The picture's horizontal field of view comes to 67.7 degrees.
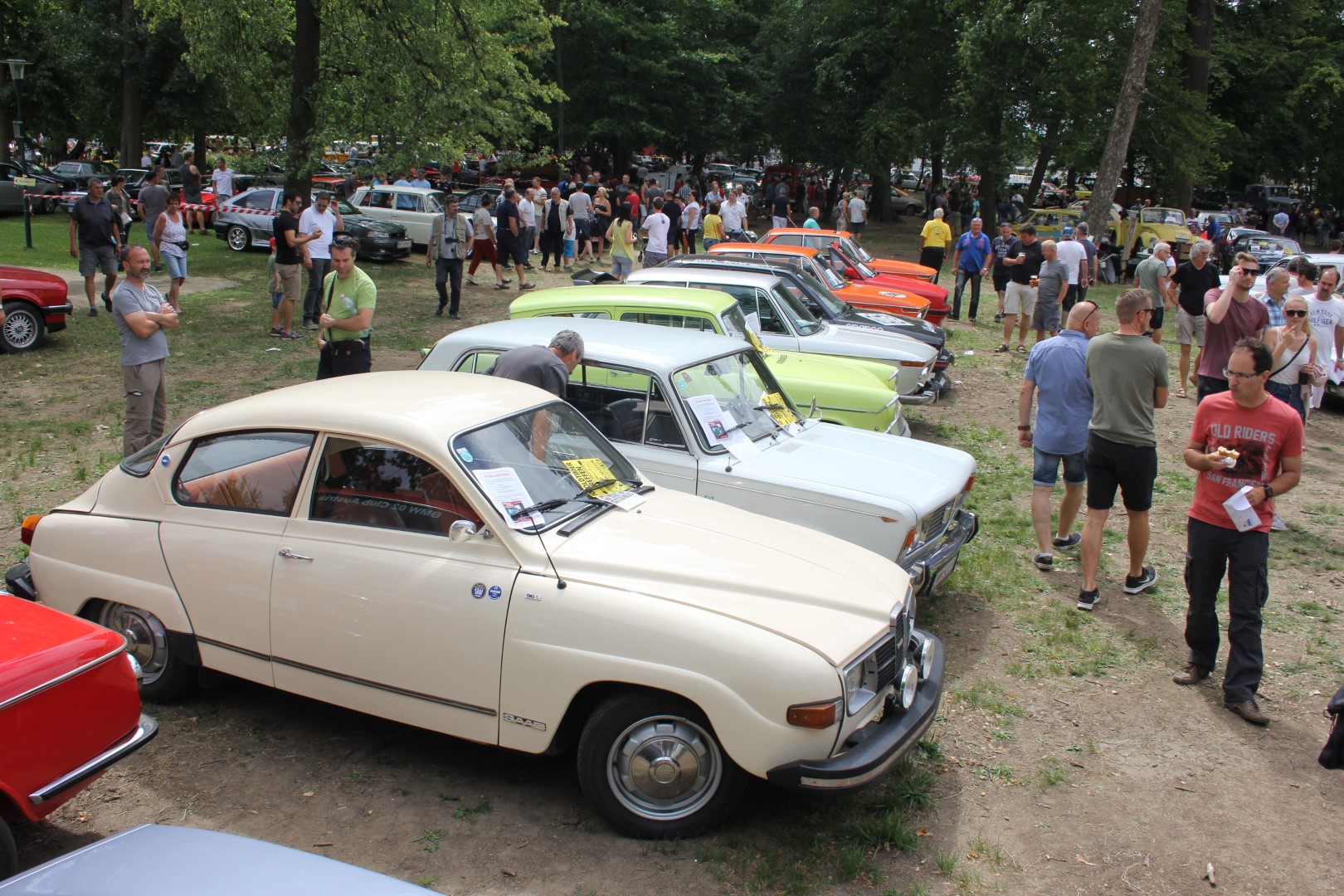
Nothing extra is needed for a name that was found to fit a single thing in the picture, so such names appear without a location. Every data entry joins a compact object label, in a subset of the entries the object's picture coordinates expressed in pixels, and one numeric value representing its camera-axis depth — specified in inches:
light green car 334.3
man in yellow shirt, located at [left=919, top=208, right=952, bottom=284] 767.7
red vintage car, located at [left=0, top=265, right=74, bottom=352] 472.1
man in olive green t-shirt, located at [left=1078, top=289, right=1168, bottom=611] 247.1
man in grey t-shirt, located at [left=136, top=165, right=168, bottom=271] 627.5
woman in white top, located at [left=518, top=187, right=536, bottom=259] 804.4
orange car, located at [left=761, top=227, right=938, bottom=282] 663.8
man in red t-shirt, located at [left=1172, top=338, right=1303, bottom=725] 206.2
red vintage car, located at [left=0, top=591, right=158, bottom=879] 131.4
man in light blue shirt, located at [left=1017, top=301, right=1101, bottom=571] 274.7
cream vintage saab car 149.6
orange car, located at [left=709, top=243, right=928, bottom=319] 560.4
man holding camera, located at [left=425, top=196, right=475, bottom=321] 619.8
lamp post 807.1
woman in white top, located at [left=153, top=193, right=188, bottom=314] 546.3
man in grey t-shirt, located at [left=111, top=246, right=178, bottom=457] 289.3
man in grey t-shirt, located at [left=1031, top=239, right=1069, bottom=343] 545.3
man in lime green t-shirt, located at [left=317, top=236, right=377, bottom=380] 318.3
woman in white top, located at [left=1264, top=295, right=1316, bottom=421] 310.3
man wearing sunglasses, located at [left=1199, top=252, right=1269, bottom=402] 338.3
